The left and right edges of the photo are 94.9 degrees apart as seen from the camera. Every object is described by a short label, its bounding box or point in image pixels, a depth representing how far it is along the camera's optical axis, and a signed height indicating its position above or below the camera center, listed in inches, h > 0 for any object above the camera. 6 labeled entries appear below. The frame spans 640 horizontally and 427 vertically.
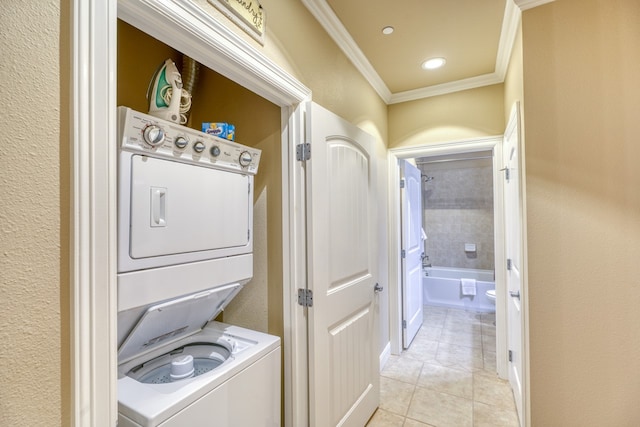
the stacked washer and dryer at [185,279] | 35.8 -8.7
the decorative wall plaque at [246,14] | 41.2 +30.4
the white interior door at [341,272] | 57.6 -12.3
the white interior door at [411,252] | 117.6 -15.1
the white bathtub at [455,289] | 166.6 -42.7
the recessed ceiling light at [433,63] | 88.4 +47.1
